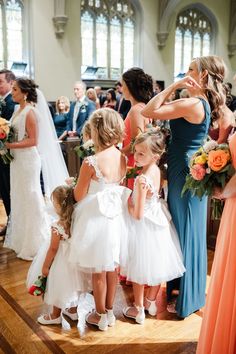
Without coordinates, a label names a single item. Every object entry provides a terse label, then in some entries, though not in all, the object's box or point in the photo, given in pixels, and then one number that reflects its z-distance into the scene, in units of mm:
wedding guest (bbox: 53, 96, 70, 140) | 7677
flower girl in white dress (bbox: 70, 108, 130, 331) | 2432
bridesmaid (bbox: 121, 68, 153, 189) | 3004
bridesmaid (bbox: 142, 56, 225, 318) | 2459
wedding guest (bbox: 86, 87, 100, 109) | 8586
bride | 3803
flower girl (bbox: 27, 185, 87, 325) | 2582
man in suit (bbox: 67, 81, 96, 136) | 6996
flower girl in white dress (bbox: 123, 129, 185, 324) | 2527
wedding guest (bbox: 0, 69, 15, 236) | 4293
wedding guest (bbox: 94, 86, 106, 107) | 9852
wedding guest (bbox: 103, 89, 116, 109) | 8617
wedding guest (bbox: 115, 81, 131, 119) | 7089
